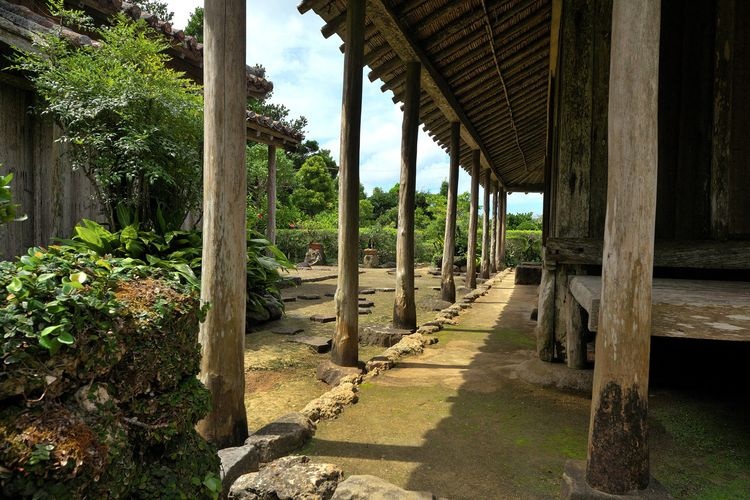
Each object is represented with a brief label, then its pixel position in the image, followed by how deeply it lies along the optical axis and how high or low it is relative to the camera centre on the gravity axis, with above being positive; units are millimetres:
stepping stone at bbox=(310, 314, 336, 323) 7545 -1354
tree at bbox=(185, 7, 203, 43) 21969 +10313
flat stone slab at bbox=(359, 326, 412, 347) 6117 -1326
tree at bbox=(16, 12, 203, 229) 4957 +1430
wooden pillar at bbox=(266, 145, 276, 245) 10898 +1100
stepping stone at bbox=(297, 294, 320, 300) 9859 -1305
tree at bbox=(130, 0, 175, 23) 22038 +11263
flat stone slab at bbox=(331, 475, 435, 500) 2137 -1213
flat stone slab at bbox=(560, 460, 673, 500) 2023 -1137
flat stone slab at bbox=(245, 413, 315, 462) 2793 -1290
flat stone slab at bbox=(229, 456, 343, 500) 2219 -1236
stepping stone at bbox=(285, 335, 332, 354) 5871 -1405
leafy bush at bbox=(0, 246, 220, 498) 1412 -561
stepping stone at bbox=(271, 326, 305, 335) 6652 -1388
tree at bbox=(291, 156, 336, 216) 29109 +3215
